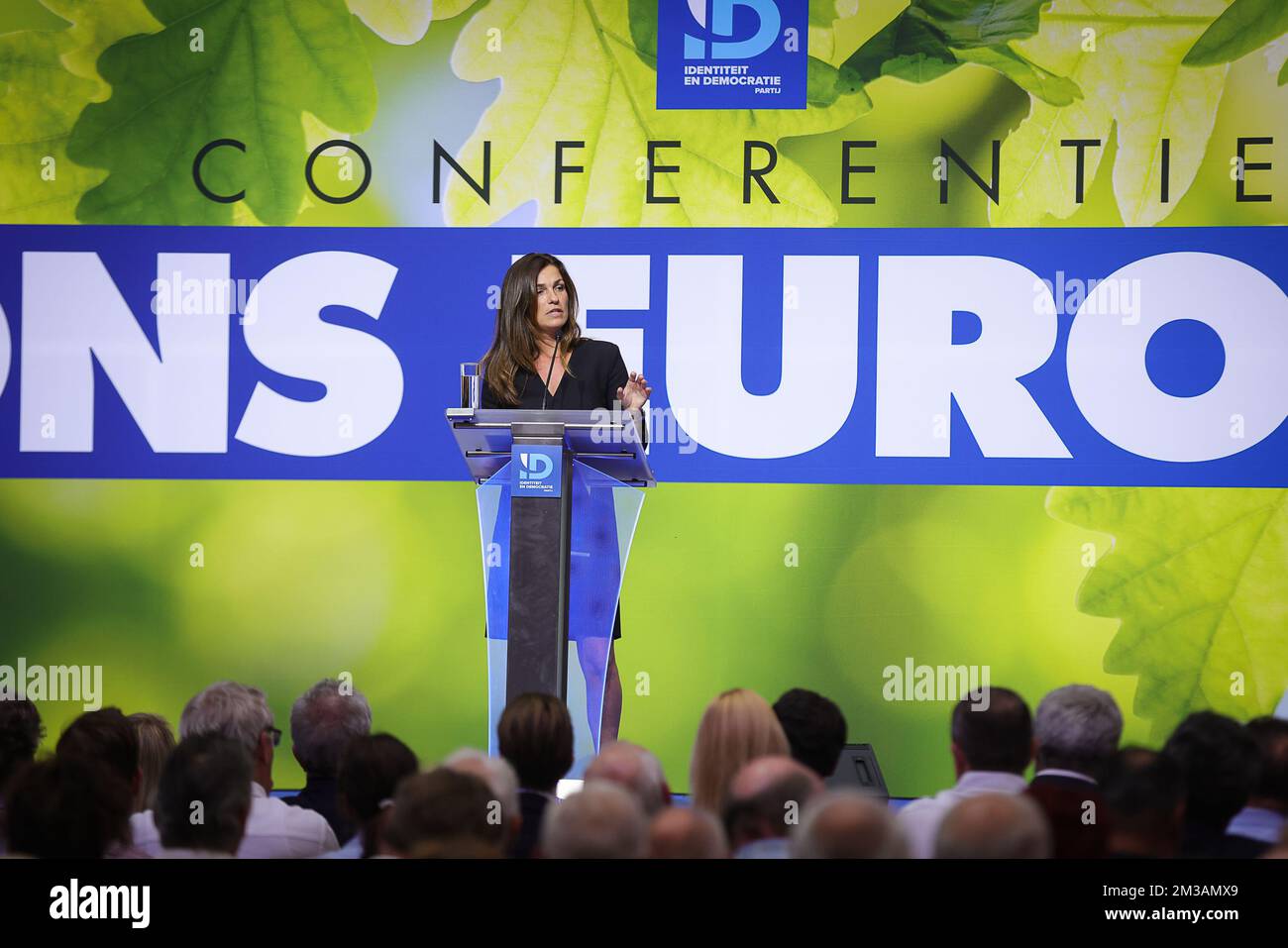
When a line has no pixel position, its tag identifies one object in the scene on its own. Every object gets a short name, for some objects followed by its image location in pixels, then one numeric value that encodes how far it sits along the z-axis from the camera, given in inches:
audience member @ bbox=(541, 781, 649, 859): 192.9
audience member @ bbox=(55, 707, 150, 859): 269.6
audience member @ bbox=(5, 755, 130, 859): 219.5
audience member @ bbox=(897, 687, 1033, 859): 261.7
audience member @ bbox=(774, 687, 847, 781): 285.9
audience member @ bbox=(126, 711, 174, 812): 297.9
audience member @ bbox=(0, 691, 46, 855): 302.7
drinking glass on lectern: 305.3
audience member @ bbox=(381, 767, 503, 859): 203.3
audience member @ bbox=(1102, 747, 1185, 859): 221.0
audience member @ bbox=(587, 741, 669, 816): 221.8
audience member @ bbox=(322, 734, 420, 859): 242.8
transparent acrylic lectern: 292.7
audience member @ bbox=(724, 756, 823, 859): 207.8
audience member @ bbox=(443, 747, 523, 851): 216.5
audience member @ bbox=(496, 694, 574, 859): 252.2
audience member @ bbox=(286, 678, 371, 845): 305.7
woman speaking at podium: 337.4
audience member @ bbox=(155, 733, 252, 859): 224.2
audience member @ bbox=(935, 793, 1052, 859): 189.6
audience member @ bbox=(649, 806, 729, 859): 191.3
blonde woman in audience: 242.7
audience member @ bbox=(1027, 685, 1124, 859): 267.0
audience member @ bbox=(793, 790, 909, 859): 184.7
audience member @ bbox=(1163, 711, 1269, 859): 242.5
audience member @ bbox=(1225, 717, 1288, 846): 252.6
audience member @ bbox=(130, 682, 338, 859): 248.4
